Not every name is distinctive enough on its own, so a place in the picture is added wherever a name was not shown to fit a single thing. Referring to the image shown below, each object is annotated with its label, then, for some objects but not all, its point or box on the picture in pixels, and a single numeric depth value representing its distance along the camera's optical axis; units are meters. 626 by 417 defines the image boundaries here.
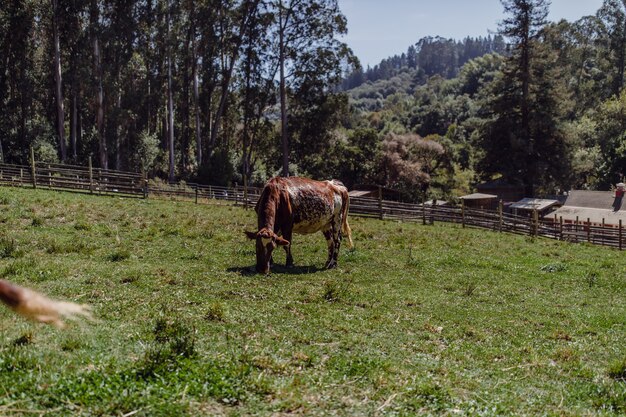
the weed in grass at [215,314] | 8.75
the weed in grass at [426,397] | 5.77
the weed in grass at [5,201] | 20.50
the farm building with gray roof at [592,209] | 37.75
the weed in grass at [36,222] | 17.83
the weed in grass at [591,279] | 15.50
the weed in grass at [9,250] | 13.03
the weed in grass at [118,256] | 14.00
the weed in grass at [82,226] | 18.08
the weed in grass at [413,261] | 16.62
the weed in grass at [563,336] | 9.42
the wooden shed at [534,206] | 44.38
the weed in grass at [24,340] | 6.83
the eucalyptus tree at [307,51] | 47.06
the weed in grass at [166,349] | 5.92
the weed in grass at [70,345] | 6.79
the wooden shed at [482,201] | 53.50
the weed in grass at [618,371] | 7.32
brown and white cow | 13.41
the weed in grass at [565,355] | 8.04
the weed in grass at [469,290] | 12.98
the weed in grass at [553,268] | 17.59
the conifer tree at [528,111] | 51.81
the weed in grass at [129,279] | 11.39
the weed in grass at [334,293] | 11.01
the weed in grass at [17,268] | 11.16
